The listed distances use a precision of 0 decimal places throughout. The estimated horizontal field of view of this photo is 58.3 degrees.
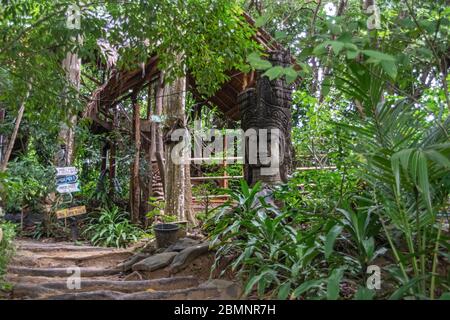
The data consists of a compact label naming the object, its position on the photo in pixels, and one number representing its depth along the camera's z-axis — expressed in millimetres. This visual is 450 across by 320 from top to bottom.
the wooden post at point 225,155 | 8516
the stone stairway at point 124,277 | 3129
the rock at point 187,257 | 3865
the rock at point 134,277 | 4082
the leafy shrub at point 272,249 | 2328
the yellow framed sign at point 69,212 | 5805
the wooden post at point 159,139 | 6806
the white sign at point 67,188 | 5754
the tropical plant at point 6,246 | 4023
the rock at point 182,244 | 4359
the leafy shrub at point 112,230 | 6449
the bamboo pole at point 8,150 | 6345
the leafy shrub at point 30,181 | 6855
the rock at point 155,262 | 4038
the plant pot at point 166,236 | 4645
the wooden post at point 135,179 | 7265
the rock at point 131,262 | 4492
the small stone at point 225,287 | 2833
